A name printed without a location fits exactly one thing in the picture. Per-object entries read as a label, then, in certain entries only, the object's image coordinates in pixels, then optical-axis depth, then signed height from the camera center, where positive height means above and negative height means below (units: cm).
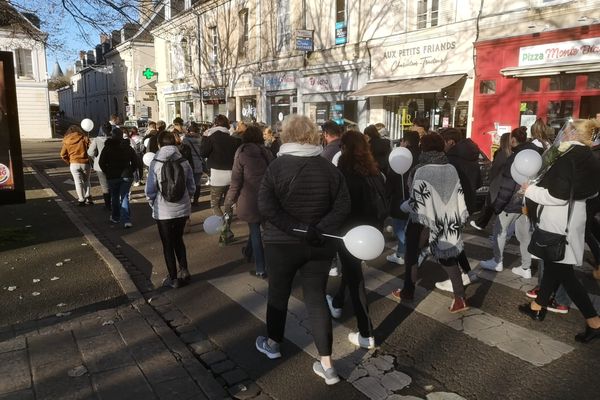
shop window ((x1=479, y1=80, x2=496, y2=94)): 1386 +111
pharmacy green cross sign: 3188 +343
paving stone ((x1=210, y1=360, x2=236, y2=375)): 359 -185
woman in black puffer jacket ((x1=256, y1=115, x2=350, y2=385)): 313 -60
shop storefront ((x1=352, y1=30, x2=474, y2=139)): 1454 +137
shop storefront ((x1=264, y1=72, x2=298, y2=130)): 2228 +145
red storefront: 1170 +120
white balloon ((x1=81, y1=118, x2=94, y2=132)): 1066 -2
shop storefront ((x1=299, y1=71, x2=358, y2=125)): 1925 +122
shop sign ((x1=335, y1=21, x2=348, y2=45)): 1898 +368
